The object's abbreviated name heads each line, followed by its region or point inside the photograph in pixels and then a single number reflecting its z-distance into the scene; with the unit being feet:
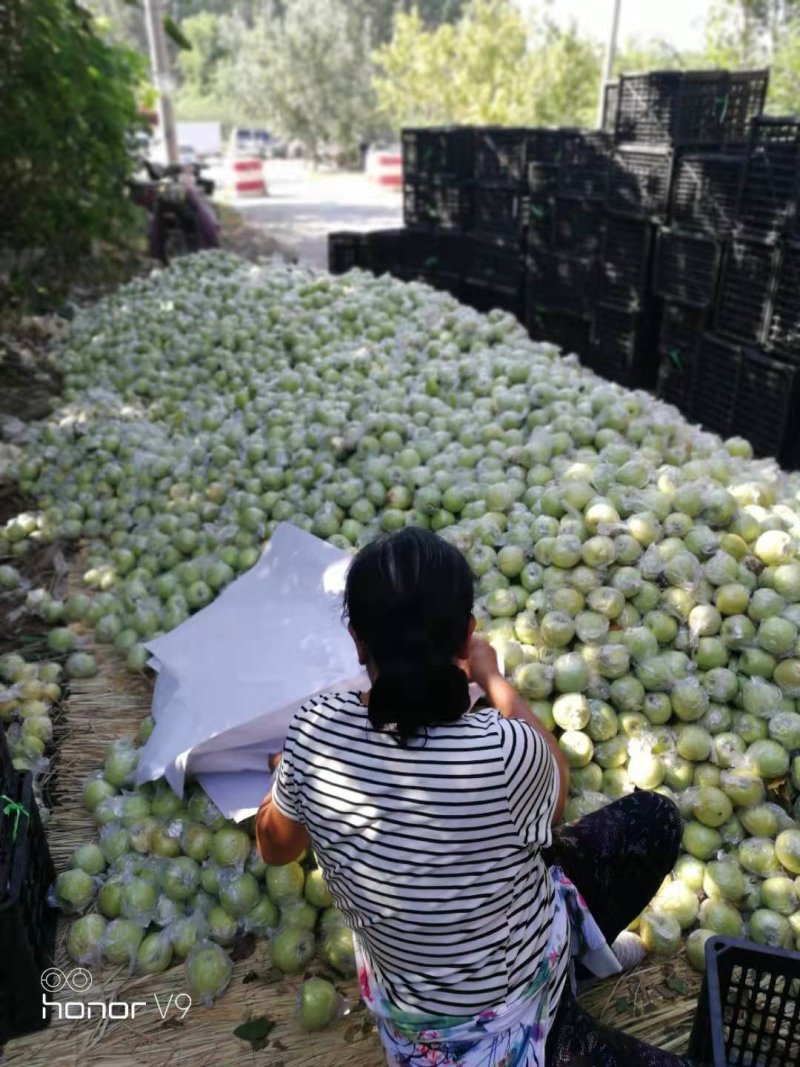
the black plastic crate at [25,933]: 6.37
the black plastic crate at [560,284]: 22.25
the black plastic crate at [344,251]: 26.27
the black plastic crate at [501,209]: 24.16
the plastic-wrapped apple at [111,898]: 7.70
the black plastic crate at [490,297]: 25.32
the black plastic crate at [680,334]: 18.42
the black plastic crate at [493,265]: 24.85
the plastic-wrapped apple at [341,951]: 7.24
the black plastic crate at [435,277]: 27.30
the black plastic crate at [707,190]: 16.74
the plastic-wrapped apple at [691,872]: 7.46
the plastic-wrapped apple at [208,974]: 7.17
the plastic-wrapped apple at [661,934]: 7.15
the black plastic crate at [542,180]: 22.77
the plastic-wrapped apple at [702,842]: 7.60
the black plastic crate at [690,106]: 19.47
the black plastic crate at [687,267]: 17.43
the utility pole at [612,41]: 48.62
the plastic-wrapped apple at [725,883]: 7.29
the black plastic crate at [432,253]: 26.91
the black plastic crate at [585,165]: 20.98
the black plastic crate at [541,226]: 23.04
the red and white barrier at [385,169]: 90.38
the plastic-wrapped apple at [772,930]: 6.99
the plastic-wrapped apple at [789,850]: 7.23
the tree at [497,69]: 63.36
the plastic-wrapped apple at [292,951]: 7.32
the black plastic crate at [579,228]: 21.26
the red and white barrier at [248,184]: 88.33
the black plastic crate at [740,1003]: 5.53
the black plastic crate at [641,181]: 18.93
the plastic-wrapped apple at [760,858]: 7.37
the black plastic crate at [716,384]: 16.92
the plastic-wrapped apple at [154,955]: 7.41
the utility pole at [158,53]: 44.17
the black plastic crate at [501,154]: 23.93
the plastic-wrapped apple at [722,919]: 7.14
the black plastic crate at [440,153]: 25.68
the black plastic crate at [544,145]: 22.65
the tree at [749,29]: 53.88
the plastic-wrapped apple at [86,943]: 7.40
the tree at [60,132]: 22.35
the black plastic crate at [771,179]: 14.56
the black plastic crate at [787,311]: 14.73
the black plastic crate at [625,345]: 20.76
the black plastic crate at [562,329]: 23.31
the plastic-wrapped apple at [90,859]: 8.09
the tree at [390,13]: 138.58
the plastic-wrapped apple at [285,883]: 7.70
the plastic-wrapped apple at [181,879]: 7.89
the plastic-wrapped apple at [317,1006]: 6.88
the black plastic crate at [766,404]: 15.26
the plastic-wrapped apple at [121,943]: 7.41
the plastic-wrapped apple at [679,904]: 7.30
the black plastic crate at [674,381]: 18.89
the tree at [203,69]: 171.53
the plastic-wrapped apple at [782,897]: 7.16
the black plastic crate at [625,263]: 19.83
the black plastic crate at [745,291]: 15.71
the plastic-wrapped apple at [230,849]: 7.97
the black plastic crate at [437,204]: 26.22
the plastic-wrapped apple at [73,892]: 7.78
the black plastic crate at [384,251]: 26.81
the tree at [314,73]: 122.01
